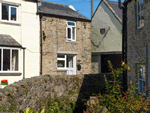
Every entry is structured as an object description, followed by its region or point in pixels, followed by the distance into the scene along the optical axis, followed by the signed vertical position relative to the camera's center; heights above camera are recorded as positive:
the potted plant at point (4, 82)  12.54 -1.45
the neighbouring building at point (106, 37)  19.52 +1.97
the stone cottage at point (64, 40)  16.02 +1.35
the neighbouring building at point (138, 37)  7.76 +0.84
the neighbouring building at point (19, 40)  13.91 +1.20
